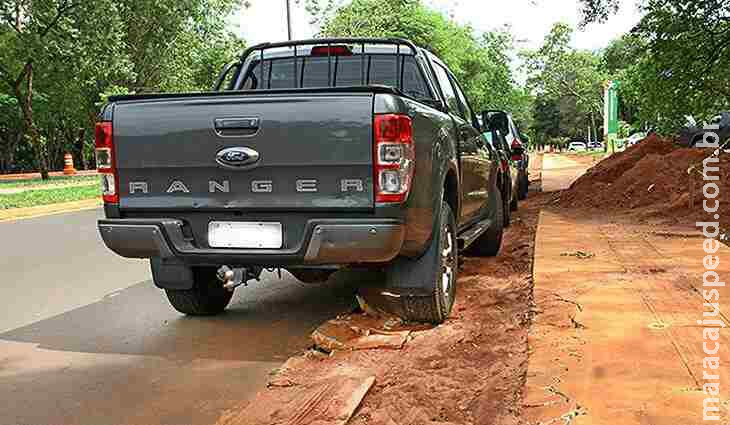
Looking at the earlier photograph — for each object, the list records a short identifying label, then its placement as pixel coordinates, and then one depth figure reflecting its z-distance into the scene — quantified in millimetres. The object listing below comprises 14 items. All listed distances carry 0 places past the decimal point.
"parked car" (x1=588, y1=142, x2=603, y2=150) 73331
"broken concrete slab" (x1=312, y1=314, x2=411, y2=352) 4516
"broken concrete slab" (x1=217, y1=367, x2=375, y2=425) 3414
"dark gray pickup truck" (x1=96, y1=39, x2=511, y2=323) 4168
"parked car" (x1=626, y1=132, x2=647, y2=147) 44756
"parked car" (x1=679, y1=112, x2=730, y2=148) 17906
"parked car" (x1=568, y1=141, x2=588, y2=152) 77638
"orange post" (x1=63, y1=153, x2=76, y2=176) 36469
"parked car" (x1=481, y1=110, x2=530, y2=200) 7786
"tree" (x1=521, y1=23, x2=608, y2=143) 68688
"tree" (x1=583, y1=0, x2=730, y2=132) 11383
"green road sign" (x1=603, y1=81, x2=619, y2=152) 32162
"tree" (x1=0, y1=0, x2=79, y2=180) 25953
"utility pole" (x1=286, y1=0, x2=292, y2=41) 30531
